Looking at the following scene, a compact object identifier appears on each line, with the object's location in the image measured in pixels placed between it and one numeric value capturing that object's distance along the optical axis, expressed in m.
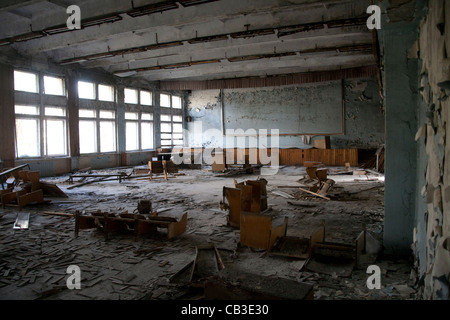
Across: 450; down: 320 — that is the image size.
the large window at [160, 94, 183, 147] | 19.86
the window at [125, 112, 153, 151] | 17.78
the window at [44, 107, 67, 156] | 13.64
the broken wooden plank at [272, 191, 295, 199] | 8.53
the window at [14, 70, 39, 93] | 12.44
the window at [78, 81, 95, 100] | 15.02
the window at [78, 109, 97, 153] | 15.19
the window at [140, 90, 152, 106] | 18.63
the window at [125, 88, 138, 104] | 17.66
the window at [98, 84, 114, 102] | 16.08
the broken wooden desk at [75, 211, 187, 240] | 5.28
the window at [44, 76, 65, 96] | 13.53
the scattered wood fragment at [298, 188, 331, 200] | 8.24
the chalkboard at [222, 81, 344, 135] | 17.84
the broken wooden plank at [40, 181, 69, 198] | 8.77
